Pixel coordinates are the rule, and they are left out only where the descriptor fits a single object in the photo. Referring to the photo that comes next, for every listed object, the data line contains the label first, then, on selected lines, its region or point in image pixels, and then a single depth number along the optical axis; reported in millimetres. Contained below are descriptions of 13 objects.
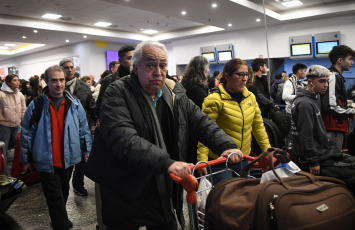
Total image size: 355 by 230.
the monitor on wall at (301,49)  11367
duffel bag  1072
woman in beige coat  5293
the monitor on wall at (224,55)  13758
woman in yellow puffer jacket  2465
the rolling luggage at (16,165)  4188
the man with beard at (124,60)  3178
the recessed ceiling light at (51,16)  10810
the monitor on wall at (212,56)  14266
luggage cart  1248
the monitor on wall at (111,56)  16031
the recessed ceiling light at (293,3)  9995
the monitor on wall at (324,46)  10780
